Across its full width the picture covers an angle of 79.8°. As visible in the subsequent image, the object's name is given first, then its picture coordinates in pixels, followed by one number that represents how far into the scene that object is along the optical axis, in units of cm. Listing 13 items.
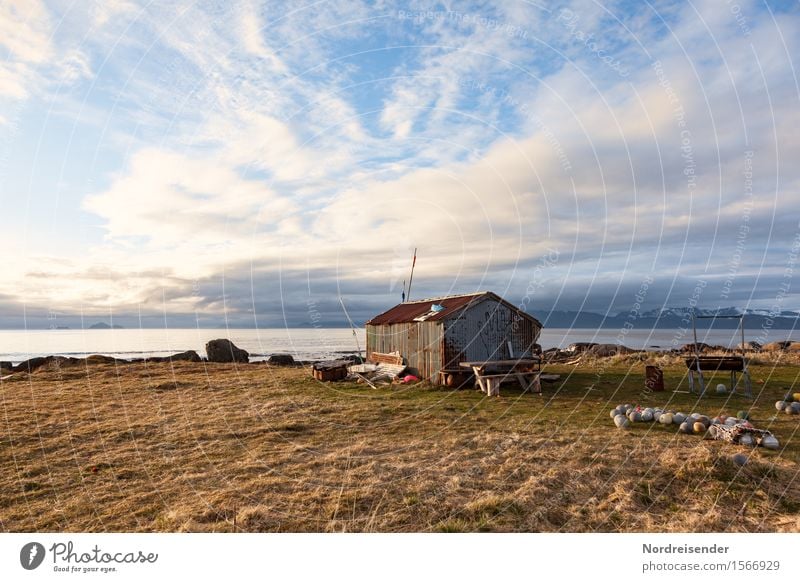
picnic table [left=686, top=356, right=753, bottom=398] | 1734
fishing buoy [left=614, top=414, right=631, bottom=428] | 1331
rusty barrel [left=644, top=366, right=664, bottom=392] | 1948
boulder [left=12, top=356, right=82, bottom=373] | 3256
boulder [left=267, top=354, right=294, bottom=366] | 4119
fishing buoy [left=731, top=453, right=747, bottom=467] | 937
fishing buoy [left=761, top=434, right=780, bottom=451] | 1107
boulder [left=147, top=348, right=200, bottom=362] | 3931
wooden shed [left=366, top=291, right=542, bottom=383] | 2227
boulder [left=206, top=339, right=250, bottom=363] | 4069
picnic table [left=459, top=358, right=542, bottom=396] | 1970
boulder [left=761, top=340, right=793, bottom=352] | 3592
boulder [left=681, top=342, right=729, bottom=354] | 3764
